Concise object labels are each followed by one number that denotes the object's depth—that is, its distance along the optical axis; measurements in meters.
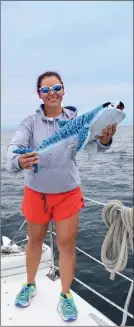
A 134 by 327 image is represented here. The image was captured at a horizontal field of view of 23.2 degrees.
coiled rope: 1.79
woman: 2.36
